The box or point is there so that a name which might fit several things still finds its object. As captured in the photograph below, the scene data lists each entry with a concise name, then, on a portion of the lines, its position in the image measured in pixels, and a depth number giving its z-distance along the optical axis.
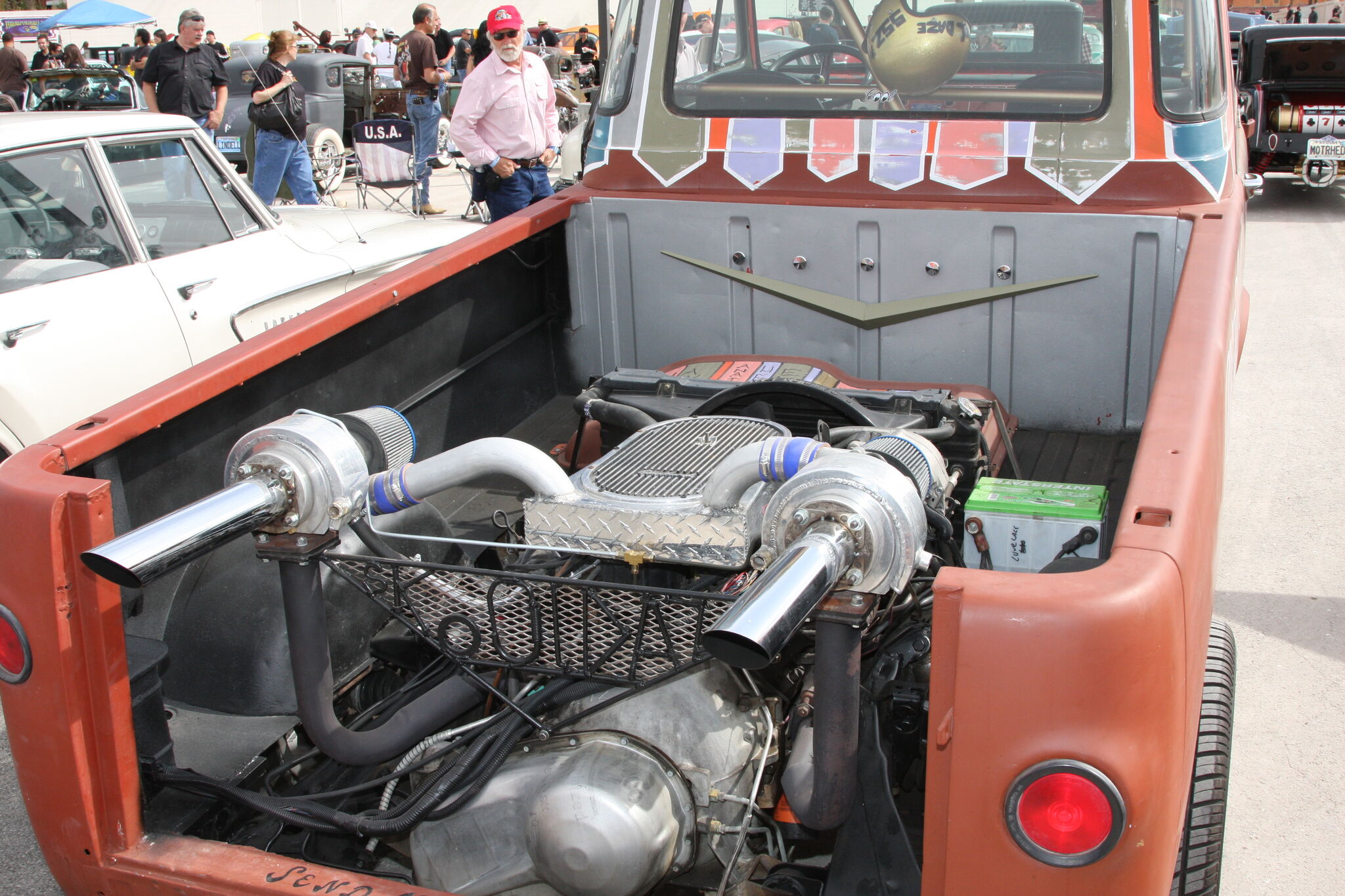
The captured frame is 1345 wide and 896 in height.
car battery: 2.42
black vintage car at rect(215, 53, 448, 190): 12.31
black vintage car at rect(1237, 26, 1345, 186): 10.41
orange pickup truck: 1.47
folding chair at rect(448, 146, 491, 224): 10.66
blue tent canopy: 27.69
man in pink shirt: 6.74
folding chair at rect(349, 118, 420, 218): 9.87
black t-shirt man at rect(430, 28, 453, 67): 12.67
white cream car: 4.17
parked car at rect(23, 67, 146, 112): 12.30
